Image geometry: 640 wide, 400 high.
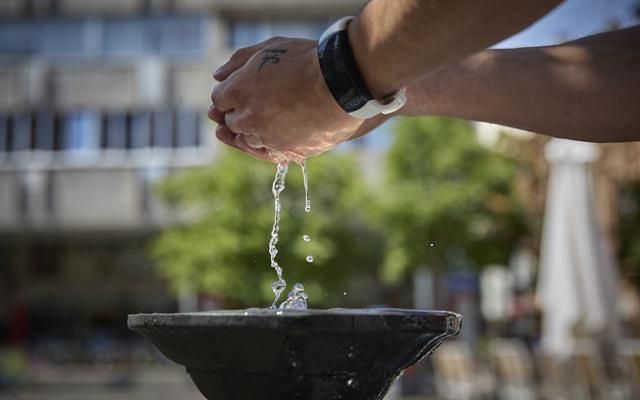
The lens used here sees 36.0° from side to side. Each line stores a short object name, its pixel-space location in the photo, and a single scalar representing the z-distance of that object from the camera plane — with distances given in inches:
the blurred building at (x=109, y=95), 1301.7
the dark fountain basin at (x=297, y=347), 64.8
